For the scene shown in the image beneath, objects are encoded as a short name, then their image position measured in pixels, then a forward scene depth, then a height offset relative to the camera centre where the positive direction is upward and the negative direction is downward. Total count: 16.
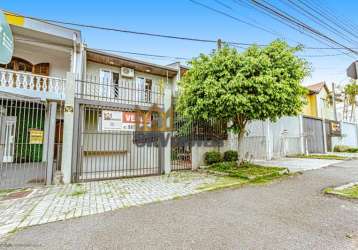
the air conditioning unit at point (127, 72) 13.91 +4.76
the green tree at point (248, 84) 7.01 +2.03
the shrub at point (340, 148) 18.47 -0.60
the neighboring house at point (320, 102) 23.80 +4.79
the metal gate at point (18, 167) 6.58 -1.09
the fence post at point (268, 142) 13.15 -0.03
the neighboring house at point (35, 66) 8.90 +4.38
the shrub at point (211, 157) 9.90 -0.75
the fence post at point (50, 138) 6.61 +0.13
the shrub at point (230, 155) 10.46 -0.69
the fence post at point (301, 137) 15.67 +0.34
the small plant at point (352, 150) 17.85 -0.76
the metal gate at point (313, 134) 16.36 +0.61
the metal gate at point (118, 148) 7.64 -0.21
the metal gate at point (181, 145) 9.44 -0.16
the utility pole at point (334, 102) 24.92 +4.79
